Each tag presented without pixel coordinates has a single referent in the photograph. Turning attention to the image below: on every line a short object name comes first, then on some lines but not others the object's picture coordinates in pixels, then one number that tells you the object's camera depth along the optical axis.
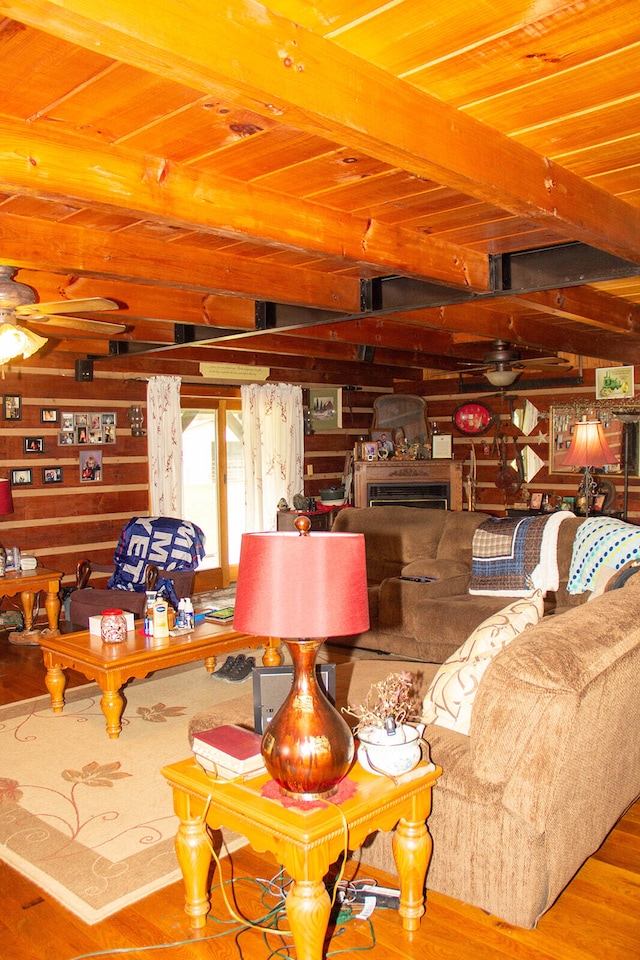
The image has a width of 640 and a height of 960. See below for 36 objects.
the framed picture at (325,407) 8.95
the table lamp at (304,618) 2.04
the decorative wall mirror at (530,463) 8.59
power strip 2.60
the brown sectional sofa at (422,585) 4.97
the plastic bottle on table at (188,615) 4.82
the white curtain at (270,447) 8.30
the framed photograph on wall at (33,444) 6.62
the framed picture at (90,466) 7.02
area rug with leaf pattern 2.85
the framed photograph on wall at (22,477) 6.58
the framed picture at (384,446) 8.93
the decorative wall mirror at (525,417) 8.62
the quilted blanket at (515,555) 4.97
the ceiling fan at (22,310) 3.68
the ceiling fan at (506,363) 6.47
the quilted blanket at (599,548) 4.50
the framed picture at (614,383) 7.85
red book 2.42
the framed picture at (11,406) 6.45
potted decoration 2.38
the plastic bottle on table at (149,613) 4.64
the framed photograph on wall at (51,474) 6.75
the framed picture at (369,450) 8.84
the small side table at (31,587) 5.84
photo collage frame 6.88
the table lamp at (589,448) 5.54
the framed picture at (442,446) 9.22
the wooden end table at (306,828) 2.10
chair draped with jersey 6.00
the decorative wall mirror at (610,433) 7.64
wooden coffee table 4.15
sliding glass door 8.11
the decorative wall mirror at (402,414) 9.45
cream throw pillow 2.78
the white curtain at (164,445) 7.46
